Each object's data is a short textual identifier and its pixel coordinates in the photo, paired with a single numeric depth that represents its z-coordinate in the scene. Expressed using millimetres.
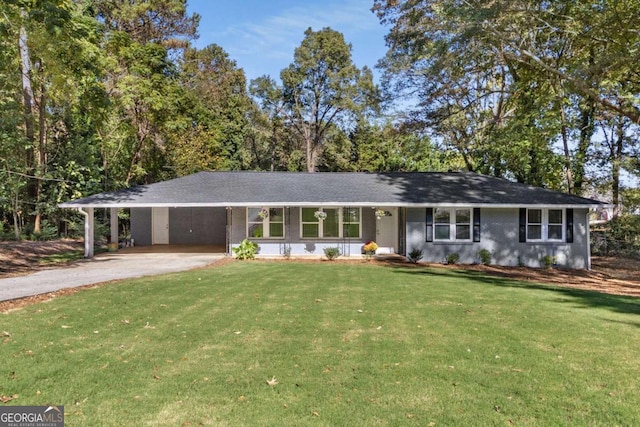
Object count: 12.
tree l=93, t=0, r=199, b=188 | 24047
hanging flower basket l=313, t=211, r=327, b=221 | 17578
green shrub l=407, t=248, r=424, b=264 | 16531
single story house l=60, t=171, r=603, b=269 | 16797
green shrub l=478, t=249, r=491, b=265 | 16812
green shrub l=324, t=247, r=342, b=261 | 16875
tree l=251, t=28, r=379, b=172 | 36500
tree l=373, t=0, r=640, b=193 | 13352
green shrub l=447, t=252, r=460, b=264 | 16688
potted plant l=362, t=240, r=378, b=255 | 17562
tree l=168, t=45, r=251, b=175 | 29812
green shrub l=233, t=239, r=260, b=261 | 16859
